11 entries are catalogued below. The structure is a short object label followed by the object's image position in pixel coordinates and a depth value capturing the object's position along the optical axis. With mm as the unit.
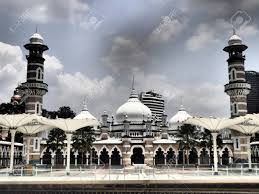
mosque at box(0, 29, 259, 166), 55656
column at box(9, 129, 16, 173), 38694
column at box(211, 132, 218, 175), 33653
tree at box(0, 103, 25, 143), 75062
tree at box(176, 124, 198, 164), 52438
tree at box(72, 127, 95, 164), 52625
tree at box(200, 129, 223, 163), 50312
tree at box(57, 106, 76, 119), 92556
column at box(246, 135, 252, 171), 40625
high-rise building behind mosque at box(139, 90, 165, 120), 170250
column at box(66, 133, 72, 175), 37372
